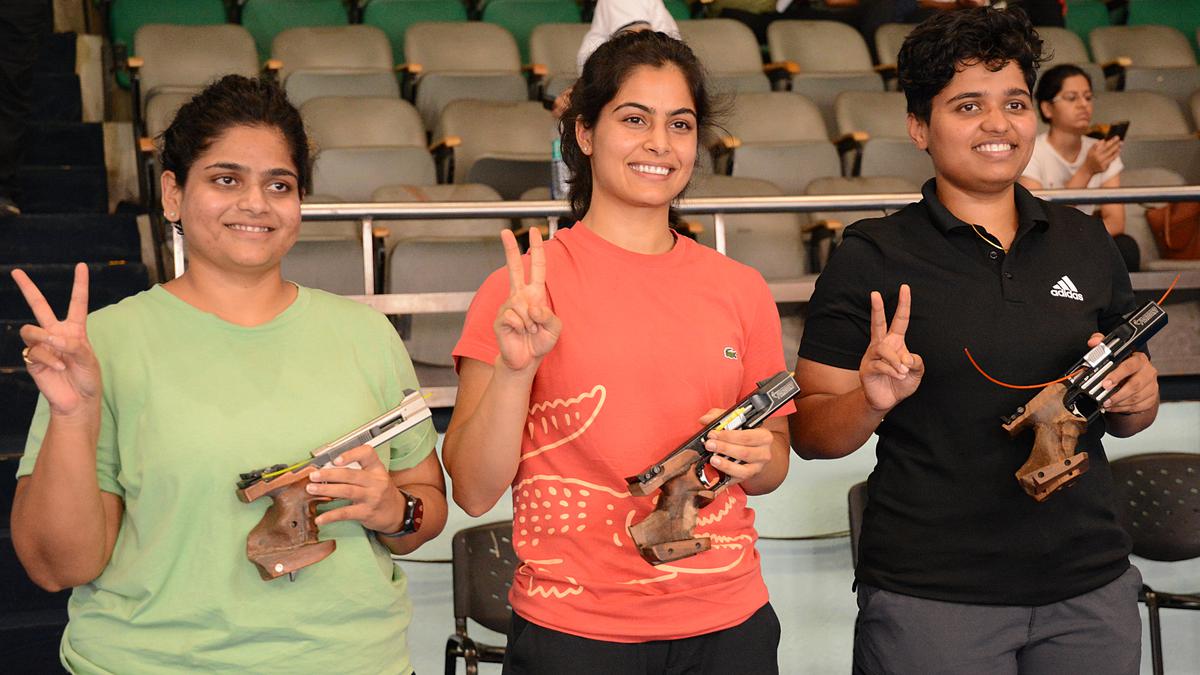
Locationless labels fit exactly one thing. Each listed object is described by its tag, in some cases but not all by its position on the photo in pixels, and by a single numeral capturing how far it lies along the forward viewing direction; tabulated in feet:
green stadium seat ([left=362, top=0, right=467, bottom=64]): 18.40
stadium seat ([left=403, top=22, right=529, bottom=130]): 15.93
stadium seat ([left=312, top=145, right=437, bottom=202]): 13.14
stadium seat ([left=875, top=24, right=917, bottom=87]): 17.62
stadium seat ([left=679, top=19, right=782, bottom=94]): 16.69
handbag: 11.99
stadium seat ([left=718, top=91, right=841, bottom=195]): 14.26
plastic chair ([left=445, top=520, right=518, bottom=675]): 7.99
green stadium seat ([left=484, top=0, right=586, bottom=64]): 18.76
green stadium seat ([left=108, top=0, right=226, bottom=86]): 17.20
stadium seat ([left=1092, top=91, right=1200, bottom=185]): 14.70
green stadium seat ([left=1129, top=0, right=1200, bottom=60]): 20.63
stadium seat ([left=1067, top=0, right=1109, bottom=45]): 20.51
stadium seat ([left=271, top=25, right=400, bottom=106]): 15.44
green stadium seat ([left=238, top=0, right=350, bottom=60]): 17.70
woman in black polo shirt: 5.29
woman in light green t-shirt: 4.39
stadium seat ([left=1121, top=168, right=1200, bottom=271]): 11.67
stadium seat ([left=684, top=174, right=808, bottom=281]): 12.59
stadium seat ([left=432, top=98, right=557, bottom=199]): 13.50
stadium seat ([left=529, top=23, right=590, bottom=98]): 16.61
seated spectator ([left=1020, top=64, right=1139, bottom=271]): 12.70
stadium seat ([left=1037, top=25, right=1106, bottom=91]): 17.37
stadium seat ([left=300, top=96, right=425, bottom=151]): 14.20
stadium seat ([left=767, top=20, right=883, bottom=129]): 17.61
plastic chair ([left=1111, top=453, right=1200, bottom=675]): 9.14
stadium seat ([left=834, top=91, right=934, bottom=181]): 14.79
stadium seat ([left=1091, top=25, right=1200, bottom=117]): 17.65
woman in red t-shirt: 4.67
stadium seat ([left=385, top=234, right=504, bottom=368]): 10.84
